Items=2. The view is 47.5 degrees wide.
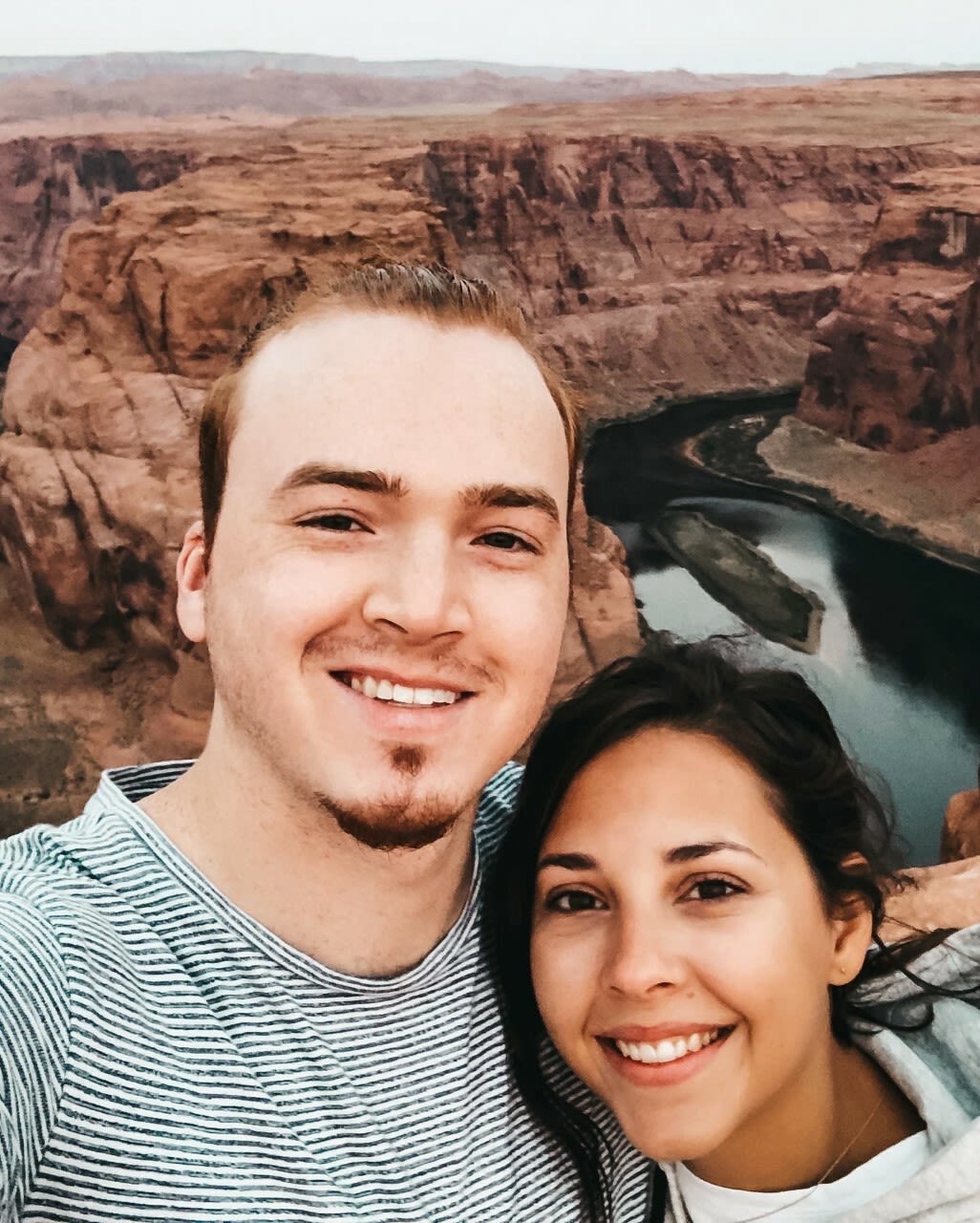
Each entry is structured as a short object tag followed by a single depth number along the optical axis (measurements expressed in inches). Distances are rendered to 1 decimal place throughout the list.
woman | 17.3
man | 14.3
